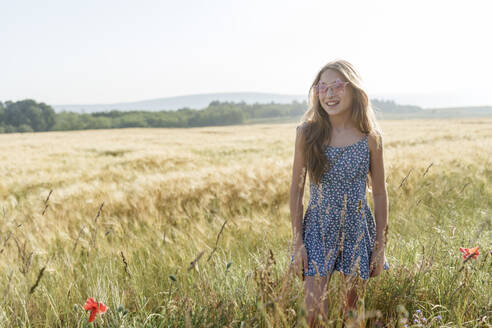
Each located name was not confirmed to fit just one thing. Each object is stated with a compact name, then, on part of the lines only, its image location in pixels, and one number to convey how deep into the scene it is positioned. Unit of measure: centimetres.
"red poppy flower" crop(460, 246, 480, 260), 156
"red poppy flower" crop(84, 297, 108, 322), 121
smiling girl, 198
